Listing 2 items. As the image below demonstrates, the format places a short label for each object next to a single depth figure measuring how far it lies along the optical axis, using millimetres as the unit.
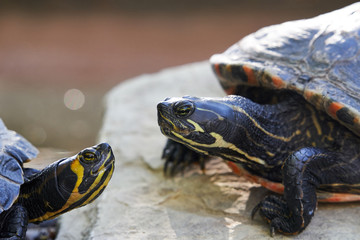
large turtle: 2256
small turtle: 2123
